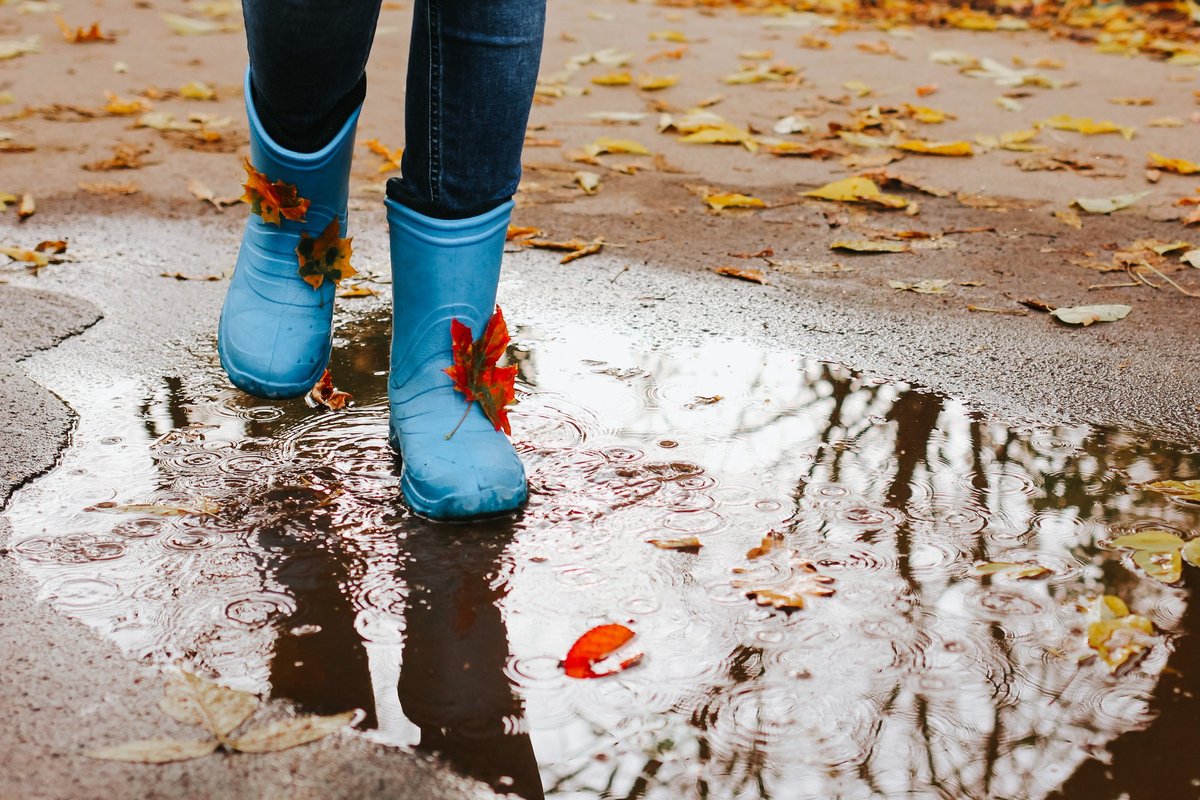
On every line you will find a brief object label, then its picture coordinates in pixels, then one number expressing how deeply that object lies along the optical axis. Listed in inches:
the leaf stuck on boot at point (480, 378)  64.5
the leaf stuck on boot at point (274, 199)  68.8
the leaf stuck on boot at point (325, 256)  70.7
